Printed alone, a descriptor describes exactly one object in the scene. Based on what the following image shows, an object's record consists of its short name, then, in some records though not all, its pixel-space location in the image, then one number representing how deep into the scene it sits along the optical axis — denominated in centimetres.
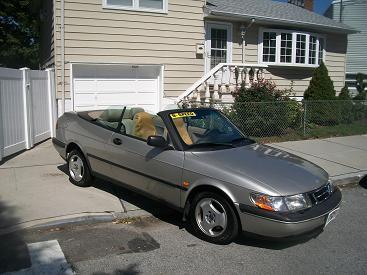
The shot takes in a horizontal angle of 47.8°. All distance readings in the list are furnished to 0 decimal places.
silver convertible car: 421
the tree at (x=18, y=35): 2556
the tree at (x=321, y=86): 1521
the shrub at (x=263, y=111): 1120
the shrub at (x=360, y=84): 2228
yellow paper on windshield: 534
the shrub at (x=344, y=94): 1608
